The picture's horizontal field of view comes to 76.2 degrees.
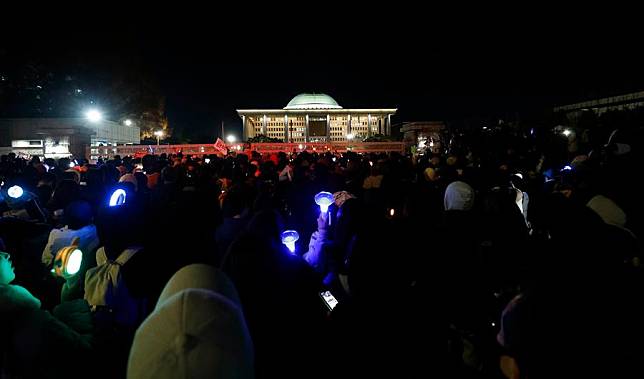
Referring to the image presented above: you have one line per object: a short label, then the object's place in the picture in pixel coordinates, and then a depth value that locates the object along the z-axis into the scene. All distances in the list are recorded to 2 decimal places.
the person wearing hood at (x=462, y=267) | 2.77
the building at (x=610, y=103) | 22.95
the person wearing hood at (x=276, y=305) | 1.84
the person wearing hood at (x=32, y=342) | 1.56
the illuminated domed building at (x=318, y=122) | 54.22
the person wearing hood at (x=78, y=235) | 3.60
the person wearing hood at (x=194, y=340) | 1.01
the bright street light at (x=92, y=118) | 37.16
